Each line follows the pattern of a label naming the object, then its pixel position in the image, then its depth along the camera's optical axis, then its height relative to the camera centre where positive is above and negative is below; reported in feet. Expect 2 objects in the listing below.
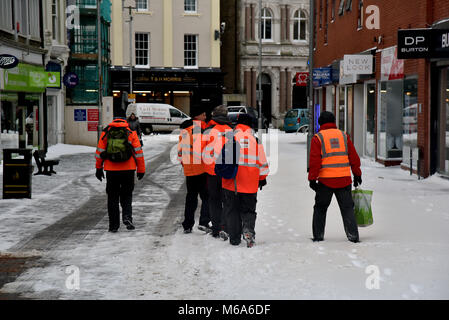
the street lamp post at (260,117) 146.00 +1.81
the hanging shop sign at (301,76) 137.93 +9.58
